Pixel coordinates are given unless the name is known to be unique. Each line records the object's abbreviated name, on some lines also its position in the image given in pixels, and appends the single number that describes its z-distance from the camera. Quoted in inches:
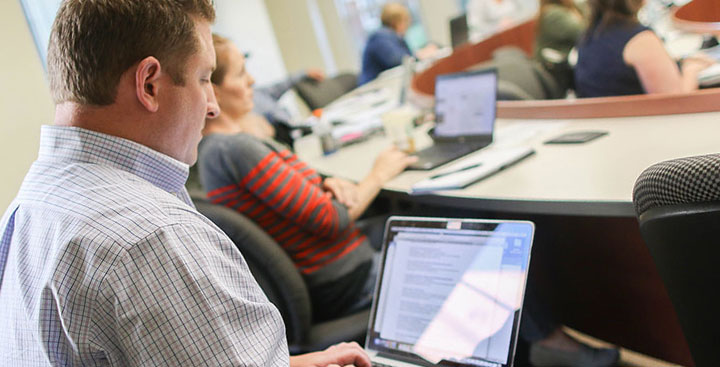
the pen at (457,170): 70.8
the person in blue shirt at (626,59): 87.0
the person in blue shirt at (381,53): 199.5
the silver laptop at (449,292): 43.2
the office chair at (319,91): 185.6
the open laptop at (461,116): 81.4
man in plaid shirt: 32.4
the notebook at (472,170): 65.7
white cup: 90.1
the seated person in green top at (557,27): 158.4
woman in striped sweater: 70.6
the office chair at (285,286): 60.6
